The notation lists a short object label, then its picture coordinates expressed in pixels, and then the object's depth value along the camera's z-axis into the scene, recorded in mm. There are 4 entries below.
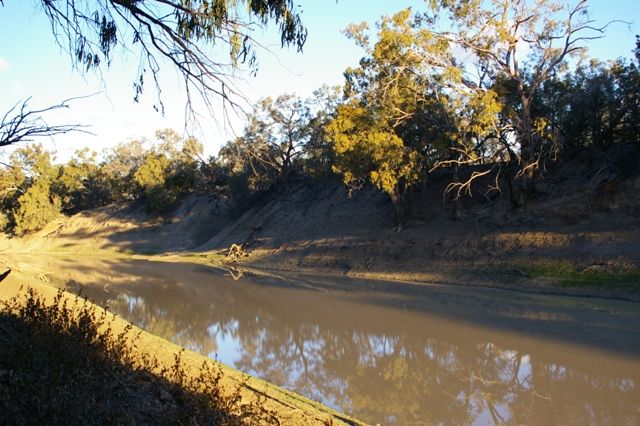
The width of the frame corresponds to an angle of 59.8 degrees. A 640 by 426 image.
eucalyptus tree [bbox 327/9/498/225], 25359
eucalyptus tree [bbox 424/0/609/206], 24047
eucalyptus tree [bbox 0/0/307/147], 5027
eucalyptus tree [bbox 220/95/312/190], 42906
